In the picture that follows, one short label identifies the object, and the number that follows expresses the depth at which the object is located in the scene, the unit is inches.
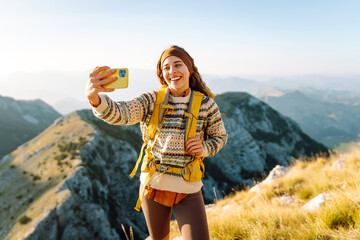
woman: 99.3
